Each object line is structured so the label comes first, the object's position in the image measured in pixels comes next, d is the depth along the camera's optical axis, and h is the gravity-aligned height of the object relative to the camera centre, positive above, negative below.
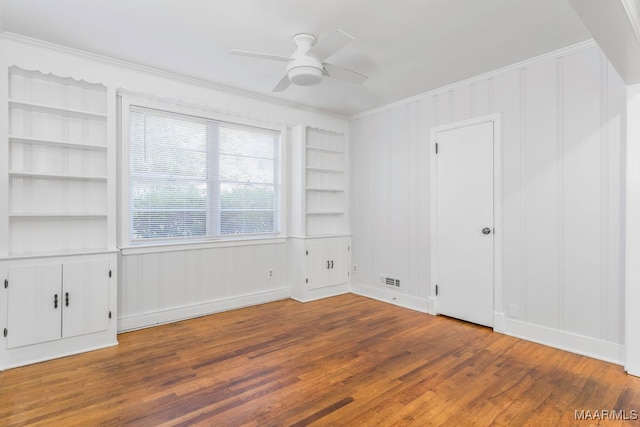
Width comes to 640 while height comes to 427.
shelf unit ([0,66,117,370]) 2.69 -0.02
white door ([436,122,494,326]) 3.52 -0.09
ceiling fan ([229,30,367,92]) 2.50 +1.25
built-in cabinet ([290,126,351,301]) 4.61 +0.00
